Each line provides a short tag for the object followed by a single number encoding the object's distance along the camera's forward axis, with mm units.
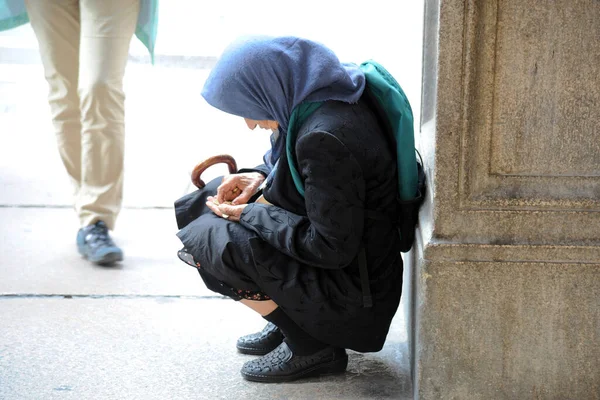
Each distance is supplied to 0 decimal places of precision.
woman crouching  2508
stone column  2262
